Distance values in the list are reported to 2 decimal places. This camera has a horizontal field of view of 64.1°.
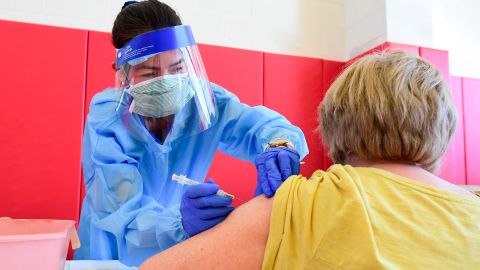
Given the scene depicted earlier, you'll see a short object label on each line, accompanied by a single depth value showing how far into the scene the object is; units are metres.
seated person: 0.55
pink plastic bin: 0.72
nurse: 0.89
